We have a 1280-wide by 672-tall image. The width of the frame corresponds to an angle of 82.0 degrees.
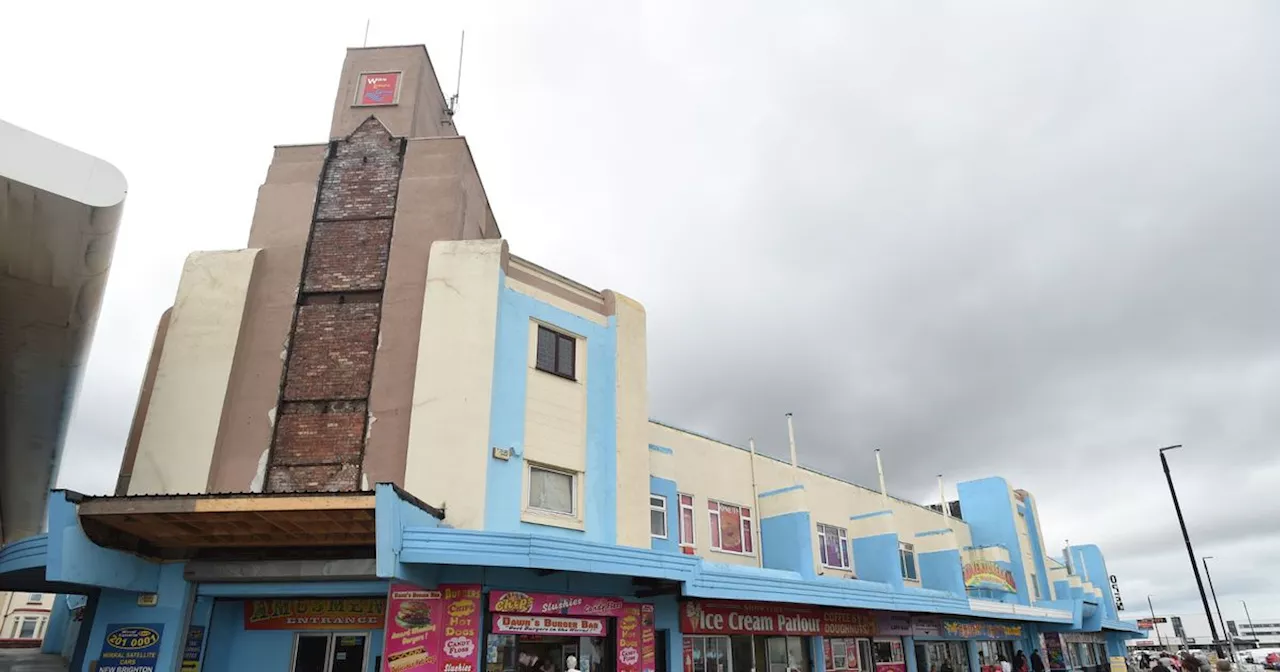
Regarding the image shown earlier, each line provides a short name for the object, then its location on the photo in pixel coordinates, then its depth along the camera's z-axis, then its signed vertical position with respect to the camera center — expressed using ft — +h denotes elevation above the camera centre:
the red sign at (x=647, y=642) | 50.62 +0.66
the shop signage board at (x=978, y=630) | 90.38 +2.12
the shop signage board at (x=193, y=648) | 42.11 +0.59
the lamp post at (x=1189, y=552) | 81.54 +9.61
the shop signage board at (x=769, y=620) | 57.52 +2.43
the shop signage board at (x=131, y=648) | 41.16 +0.61
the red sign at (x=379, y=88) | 61.52 +44.00
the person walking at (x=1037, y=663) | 102.78 -2.14
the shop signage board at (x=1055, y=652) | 117.91 -0.87
